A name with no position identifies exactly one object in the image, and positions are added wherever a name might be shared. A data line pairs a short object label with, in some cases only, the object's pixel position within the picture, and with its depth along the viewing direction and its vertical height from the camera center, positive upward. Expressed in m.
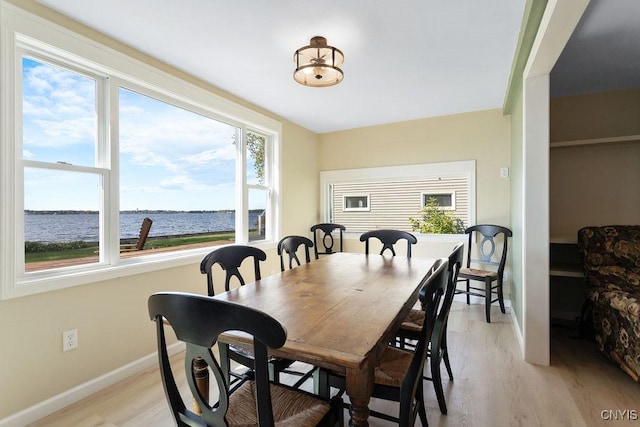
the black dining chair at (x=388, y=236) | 3.02 -0.25
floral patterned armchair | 2.08 -0.60
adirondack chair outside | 2.59 -0.20
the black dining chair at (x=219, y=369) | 0.84 -0.47
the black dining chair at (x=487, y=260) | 3.38 -0.60
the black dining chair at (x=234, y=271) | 1.59 -0.38
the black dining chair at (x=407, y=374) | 1.27 -0.76
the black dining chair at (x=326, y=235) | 4.59 -0.36
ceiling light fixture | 2.09 +1.00
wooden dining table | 1.05 -0.46
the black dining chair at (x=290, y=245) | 2.59 -0.28
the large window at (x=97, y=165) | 1.88 +0.37
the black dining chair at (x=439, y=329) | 1.70 -0.73
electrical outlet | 2.02 -0.83
